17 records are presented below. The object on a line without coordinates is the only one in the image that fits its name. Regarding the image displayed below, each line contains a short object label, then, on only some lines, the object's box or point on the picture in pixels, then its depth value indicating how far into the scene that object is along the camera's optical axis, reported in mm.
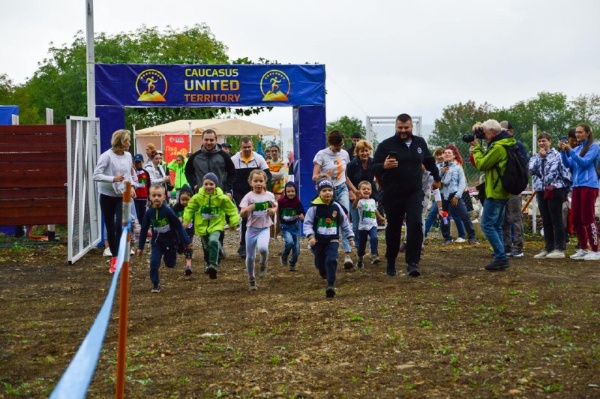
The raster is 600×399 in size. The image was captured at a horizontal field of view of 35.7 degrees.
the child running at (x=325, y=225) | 10992
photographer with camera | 12500
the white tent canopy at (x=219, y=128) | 31670
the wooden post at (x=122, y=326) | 5062
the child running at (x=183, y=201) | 13812
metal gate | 15227
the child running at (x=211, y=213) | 12211
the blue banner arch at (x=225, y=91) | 18438
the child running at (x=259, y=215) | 11828
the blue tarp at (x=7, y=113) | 22484
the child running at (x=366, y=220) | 13453
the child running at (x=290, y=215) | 12984
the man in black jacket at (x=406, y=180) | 12039
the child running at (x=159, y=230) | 11500
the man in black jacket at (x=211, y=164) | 14125
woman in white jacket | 13805
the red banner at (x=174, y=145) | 32500
